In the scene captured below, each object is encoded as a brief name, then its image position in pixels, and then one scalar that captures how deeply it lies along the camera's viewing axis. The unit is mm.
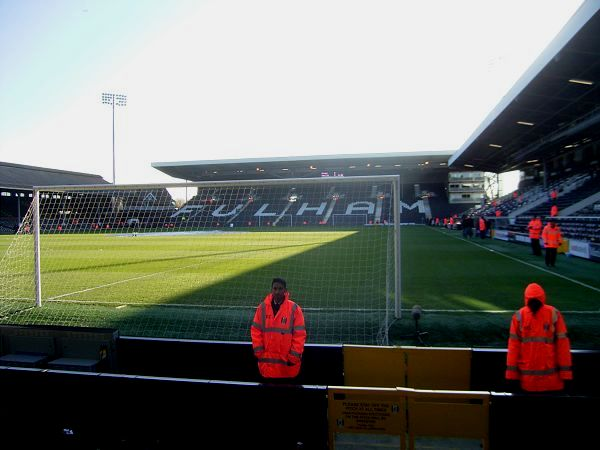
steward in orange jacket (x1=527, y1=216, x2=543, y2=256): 15652
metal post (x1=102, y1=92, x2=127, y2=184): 50531
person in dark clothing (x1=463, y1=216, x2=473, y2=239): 26328
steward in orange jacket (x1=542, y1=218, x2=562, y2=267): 12828
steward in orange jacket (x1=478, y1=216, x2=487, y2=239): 24577
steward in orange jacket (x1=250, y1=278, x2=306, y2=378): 4008
